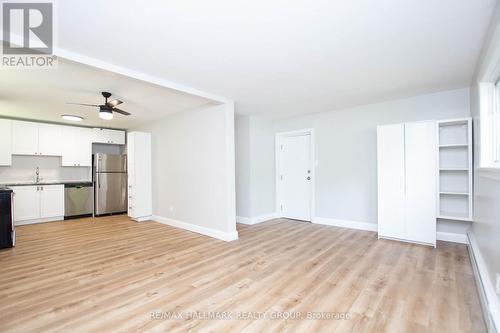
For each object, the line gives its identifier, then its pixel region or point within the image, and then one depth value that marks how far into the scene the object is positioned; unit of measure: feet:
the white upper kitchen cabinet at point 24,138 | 16.08
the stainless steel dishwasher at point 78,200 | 17.83
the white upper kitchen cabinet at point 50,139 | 17.11
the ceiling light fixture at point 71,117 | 15.36
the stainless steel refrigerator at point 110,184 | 19.01
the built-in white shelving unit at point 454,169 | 10.87
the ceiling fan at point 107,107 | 11.05
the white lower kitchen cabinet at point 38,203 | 15.71
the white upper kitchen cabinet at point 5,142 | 15.60
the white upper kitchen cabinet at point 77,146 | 18.17
